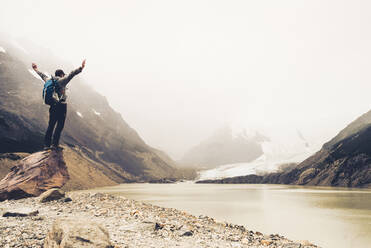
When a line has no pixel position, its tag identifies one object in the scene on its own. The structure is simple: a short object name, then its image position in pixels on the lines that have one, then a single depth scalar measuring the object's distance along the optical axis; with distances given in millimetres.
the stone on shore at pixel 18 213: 10266
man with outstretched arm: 13625
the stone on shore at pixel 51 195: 14180
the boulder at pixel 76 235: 5984
